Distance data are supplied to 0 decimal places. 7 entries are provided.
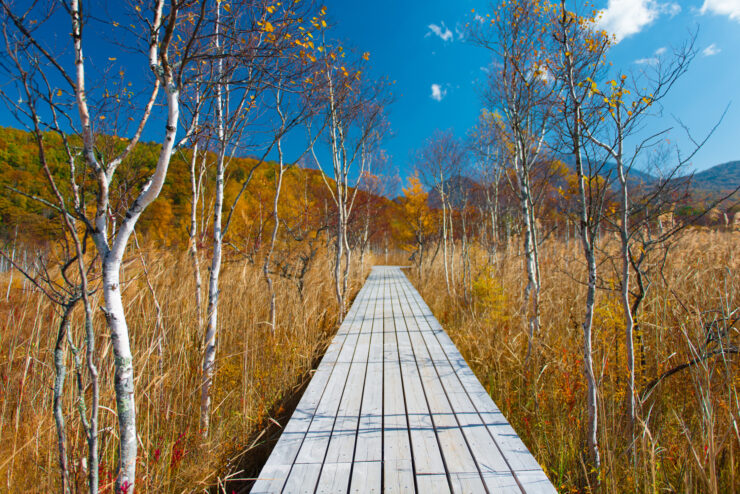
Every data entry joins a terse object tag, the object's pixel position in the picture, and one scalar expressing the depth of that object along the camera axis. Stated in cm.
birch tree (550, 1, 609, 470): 189
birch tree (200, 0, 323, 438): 179
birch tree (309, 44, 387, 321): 470
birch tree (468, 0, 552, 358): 340
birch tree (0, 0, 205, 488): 113
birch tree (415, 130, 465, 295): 843
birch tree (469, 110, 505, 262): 645
